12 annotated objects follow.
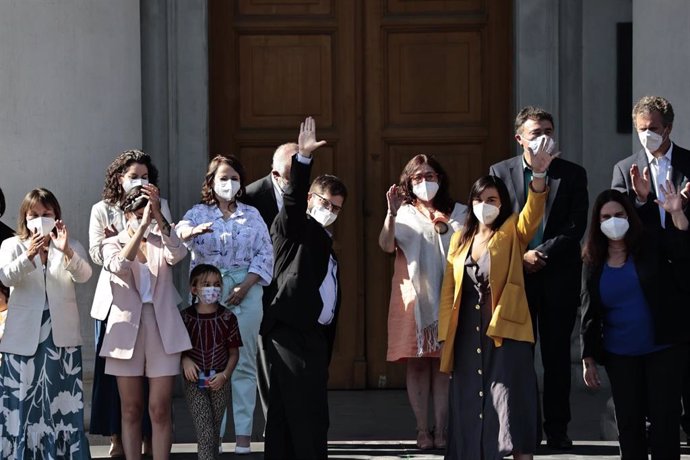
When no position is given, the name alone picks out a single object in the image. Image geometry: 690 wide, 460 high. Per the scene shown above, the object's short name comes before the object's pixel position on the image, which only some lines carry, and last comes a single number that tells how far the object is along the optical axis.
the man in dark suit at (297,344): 15.66
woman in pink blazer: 16.36
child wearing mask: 16.43
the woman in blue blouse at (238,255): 17.45
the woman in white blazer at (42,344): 16.43
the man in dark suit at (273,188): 18.27
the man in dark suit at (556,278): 17.29
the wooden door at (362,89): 21.49
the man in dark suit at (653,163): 16.41
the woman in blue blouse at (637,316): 15.71
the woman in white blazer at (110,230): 17.06
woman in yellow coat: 15.79
